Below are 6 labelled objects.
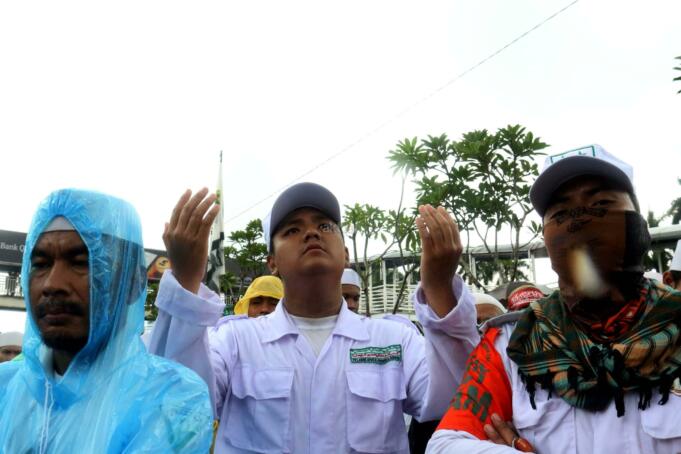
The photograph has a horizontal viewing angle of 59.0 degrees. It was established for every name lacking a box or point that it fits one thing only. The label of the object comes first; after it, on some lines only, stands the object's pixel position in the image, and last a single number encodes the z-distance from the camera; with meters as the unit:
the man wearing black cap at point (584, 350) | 1.49
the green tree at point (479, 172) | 9.12
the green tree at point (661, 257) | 15.18
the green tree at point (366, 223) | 11.81
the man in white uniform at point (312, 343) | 1.80
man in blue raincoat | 1.57
